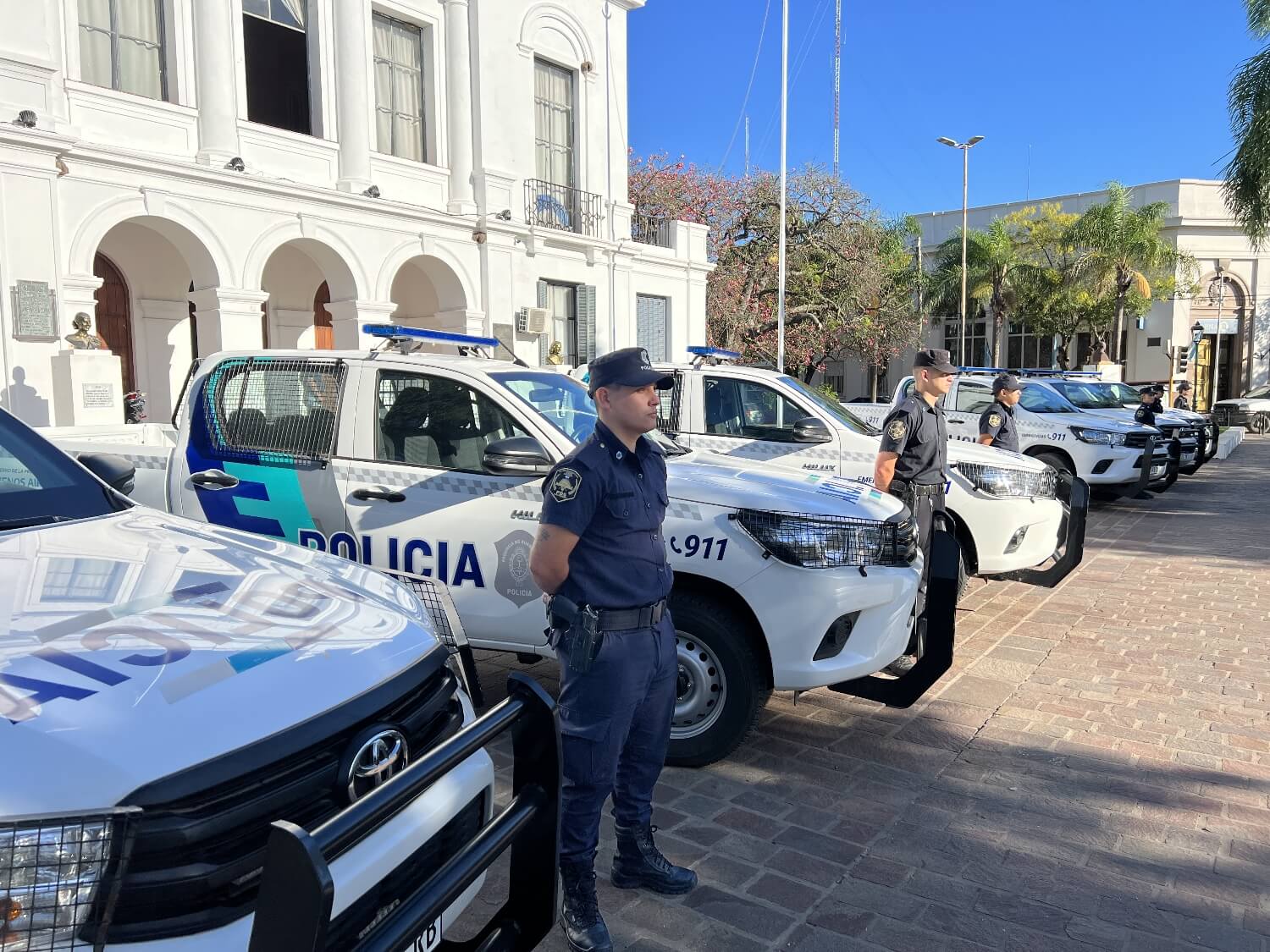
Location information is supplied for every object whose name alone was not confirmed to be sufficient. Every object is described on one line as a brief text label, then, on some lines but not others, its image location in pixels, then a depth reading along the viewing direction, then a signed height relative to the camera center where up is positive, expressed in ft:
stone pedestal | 36.83 +0.27
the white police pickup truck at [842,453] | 21.71 -1.63
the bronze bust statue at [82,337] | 37.24 +2.28
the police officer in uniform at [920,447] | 17.79 -1.15
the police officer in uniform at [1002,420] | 27.45 -1.00
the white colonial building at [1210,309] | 132.36 +10.66
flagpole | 71.36 +24.23
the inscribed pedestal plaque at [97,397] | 37.22 -0.11
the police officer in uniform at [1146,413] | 42.93 -1.31
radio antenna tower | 130.18 +46.28
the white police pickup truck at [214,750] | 5.01 -2.24
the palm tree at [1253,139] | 48.26 +12.82
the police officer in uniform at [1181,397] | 87.89 -1.19
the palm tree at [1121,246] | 109.50 +16.38
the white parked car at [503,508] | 13.32 -1.83
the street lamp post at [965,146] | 127.37 +32.69
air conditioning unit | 56.18 +4.15
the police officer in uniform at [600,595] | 9.36 -2.10
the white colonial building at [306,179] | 37.14 +10.57
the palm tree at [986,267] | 124.67 +15.86
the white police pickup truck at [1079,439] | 39.27 -2.28
